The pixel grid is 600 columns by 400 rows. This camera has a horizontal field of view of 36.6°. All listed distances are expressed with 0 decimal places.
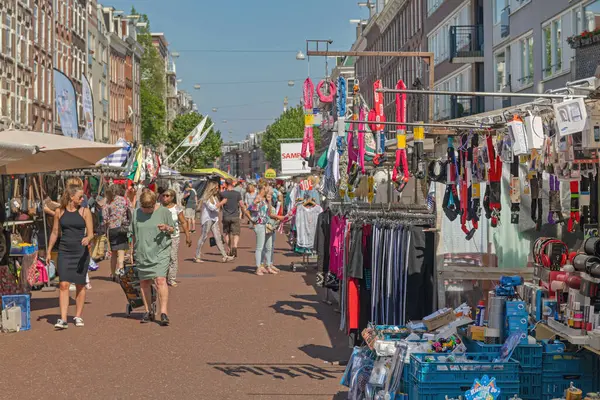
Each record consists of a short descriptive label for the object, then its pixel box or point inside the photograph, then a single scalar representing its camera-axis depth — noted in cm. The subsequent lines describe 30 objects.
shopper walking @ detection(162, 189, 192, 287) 1419
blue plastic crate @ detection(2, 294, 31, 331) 1181
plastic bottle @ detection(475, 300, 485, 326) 754
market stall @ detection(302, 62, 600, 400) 645
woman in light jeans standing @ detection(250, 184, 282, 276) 1872
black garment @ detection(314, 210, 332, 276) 1323
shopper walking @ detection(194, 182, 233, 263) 2175
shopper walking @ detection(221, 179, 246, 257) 2192
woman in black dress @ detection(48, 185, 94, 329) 1190
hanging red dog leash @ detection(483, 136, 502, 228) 904
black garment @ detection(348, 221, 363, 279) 966
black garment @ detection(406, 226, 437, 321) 938
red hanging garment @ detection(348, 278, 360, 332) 974
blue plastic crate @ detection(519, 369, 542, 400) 660
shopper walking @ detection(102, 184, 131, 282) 1677
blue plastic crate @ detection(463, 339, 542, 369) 661
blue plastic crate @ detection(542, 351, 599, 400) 663
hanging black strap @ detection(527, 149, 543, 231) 908
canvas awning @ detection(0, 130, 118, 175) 1366
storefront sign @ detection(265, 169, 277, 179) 6544
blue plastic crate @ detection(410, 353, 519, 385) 623
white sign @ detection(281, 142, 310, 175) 4078
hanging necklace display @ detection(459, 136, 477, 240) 962
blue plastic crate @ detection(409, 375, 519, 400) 621
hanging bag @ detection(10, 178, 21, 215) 1819
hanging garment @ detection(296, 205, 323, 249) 1903
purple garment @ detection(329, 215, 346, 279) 1172
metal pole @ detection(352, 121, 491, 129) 870
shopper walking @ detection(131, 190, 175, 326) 1209
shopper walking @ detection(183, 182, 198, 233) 3722
